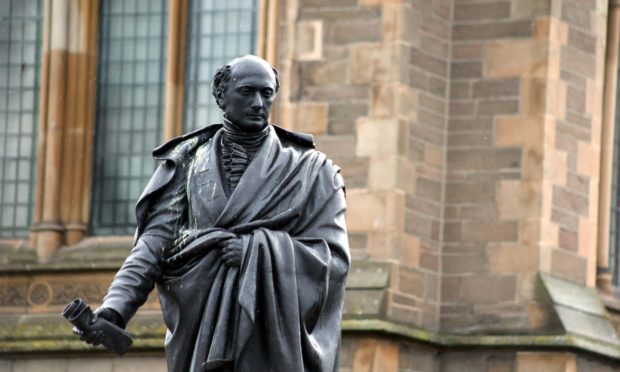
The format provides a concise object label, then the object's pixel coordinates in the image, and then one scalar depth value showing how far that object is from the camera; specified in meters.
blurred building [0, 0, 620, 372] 24.84
